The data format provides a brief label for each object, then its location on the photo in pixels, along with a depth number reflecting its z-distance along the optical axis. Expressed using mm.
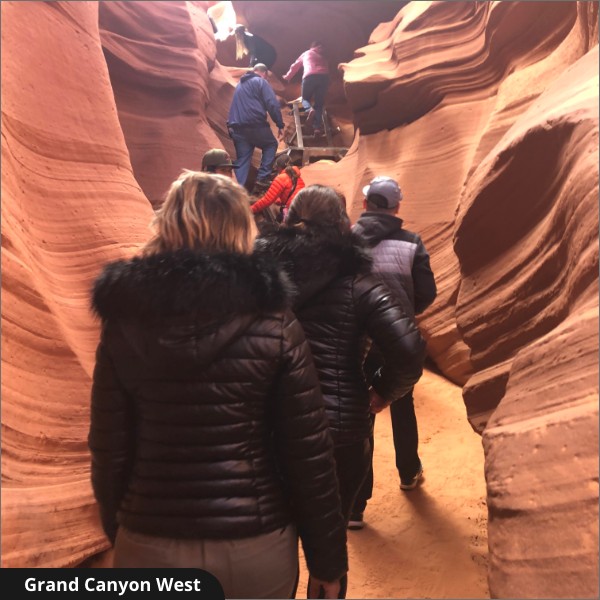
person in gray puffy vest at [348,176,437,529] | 2740
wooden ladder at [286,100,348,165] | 8406
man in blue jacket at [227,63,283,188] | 7367
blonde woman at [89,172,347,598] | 1325
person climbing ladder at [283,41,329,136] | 9492
